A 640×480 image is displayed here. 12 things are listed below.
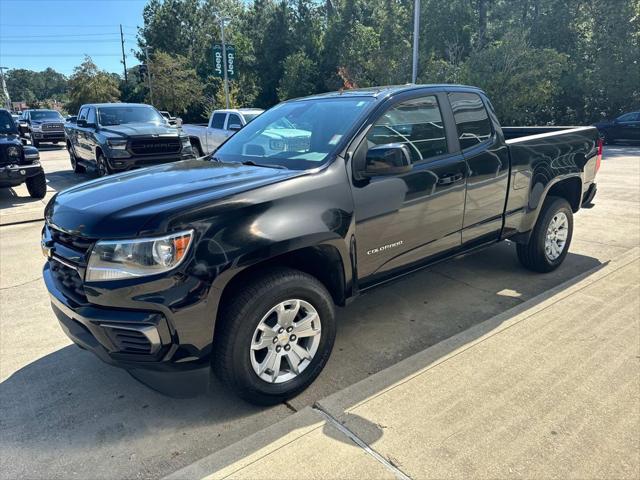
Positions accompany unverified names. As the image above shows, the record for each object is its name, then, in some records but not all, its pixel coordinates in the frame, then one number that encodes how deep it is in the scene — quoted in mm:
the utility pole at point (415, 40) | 18672
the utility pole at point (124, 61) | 58912
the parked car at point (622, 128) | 19359
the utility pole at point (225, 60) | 23333
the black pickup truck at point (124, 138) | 10008
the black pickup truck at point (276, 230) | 2420
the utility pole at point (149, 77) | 37375
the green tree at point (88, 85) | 37000
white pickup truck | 12906
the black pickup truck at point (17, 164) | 8547
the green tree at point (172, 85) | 37281
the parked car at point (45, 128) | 22266
